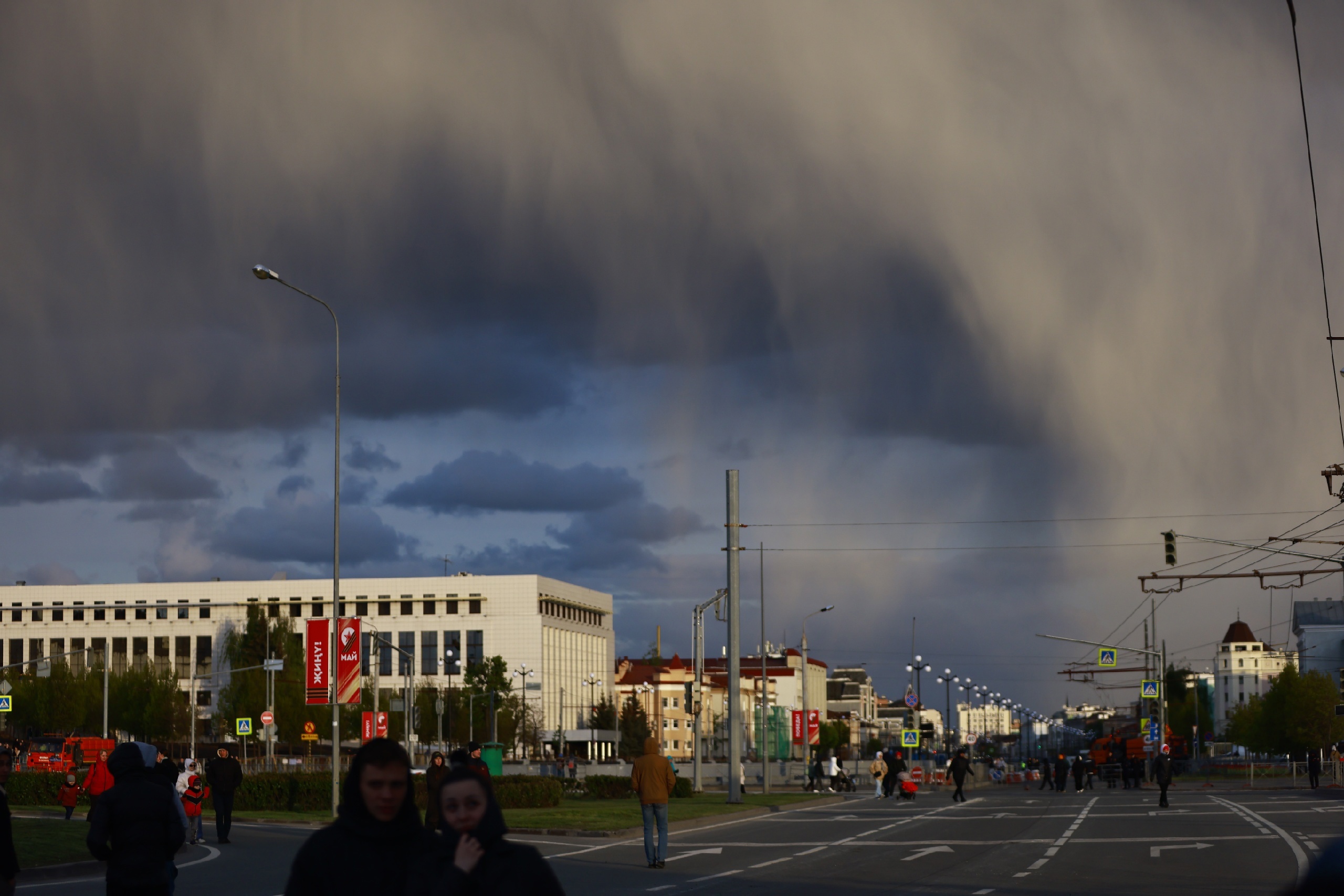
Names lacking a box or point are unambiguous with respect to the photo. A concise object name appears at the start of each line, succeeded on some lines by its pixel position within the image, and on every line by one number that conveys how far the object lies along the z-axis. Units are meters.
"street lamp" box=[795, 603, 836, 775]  72.88
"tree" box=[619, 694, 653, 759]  139.88
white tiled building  153.25
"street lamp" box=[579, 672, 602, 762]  120.94
